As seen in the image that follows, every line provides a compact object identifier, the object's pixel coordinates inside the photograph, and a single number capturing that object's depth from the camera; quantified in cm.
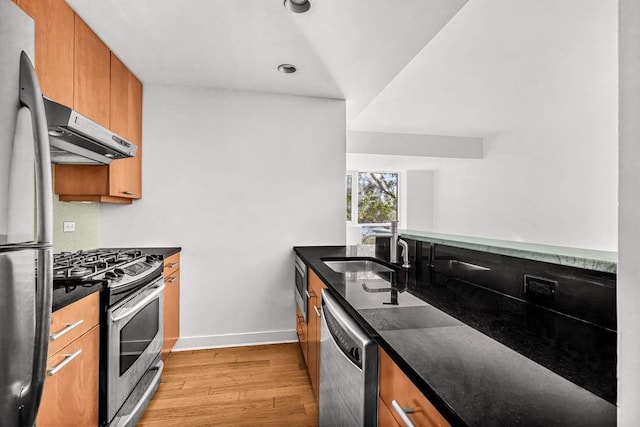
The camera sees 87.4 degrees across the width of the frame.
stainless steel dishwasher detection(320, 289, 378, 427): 97
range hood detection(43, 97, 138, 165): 149
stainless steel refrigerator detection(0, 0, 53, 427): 68
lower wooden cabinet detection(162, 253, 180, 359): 255
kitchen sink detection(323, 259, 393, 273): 248
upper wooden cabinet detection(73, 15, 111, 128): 197
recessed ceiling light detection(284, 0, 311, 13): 180
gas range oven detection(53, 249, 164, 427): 158
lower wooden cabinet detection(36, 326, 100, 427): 121
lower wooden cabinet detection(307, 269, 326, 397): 186
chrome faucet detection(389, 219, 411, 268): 207
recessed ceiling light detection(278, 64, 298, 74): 258
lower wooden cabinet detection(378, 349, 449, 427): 67
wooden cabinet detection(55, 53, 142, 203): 235
